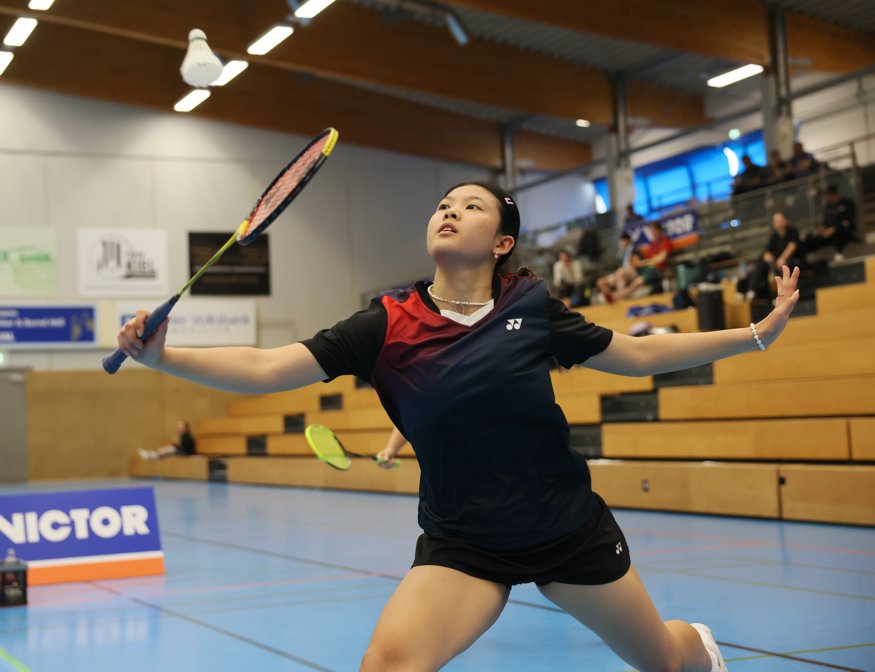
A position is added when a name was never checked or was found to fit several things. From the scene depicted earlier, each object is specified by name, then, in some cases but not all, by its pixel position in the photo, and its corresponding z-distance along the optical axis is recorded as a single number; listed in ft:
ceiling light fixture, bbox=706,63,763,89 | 61.99
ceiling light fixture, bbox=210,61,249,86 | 56.70
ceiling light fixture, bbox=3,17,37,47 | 50.83
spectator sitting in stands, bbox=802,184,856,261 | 40.11
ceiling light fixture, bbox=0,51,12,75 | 55.71
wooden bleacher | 27.35
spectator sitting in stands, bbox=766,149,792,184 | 47.42
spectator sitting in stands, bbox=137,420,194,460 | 67.10
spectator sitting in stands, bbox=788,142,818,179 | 46.29
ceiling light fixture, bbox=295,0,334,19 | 48.81
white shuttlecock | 13.55
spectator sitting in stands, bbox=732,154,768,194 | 50.62
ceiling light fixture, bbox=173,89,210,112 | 62.68
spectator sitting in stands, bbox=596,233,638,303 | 50.49
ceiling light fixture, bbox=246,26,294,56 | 51.88
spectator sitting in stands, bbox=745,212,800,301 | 38.52
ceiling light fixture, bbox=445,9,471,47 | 57.62
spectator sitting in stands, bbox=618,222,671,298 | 49.11
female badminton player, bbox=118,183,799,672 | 8.17
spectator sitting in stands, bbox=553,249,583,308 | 55.52
